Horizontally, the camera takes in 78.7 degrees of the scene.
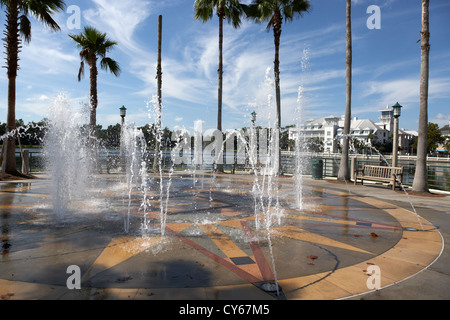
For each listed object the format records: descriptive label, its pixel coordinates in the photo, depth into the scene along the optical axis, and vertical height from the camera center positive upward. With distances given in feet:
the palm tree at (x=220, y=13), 52.54 +28.43
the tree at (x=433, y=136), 230.07 +19.68
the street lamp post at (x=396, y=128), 36.64 +4.19
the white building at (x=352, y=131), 326.65 +34.77
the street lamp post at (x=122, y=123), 51.93 +6.27
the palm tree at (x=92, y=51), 51.31 +19.90
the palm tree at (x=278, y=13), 47.96 +25.80
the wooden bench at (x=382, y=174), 32.05 -1.86
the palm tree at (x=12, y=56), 37.78 +13.50
